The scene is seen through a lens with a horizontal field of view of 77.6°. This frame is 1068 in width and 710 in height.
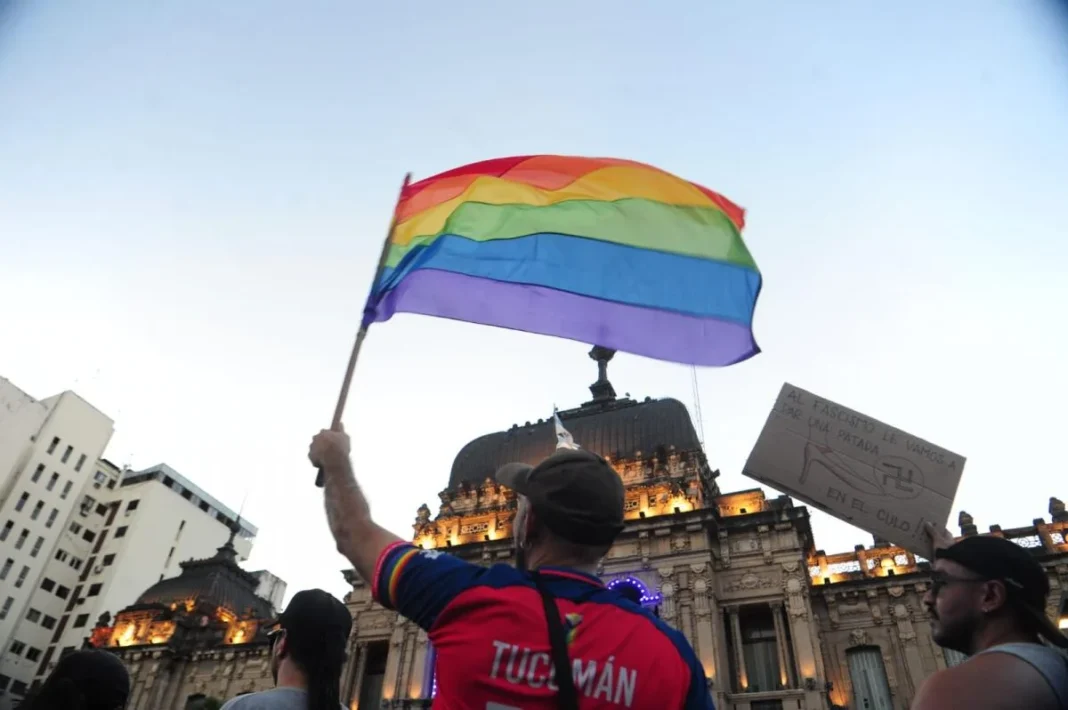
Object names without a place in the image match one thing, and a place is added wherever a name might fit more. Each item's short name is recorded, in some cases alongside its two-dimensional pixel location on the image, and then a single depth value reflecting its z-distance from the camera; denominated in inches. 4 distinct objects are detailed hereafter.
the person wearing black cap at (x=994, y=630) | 113.3
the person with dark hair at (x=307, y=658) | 170.9
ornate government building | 1078.4
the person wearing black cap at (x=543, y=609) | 97.3
